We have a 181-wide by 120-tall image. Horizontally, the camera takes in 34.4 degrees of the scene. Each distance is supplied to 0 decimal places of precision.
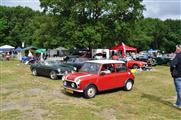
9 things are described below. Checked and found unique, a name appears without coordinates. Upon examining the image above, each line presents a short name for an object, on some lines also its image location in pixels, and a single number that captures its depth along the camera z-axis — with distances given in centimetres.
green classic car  1897
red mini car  1238
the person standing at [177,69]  983
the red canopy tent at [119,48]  3602
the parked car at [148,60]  3203
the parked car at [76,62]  2204
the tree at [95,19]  3594
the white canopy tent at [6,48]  5614
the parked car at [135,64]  2612
